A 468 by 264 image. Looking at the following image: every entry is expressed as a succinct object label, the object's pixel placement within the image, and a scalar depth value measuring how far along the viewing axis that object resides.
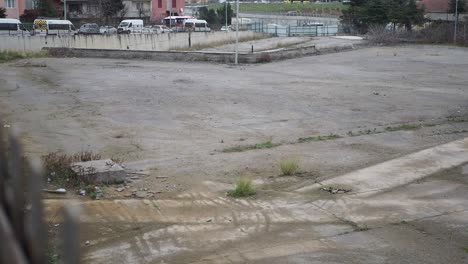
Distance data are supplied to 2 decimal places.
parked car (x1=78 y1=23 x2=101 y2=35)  55.08
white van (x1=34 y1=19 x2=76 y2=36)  54.27
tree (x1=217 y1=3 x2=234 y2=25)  95.76
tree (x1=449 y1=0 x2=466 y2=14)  53.51
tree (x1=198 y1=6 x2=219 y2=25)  95.69
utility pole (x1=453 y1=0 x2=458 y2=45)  45.72
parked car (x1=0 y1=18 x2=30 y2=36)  49.60
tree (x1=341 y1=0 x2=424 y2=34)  56.00
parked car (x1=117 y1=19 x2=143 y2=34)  60.42
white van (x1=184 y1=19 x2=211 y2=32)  66.95
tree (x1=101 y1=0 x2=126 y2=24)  74.38
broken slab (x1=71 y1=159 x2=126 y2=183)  8.53
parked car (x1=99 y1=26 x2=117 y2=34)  58.73
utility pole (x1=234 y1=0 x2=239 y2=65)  30.82
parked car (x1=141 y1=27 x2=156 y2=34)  60.97
